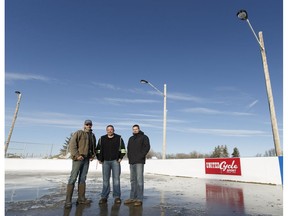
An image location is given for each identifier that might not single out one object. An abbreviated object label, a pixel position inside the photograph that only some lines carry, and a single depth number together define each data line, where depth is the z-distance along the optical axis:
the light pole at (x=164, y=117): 19.09
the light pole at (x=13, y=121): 24.50
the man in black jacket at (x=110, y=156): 6.03
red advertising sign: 12.28
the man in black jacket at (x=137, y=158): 5.83
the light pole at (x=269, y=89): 9.84
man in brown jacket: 5.55
